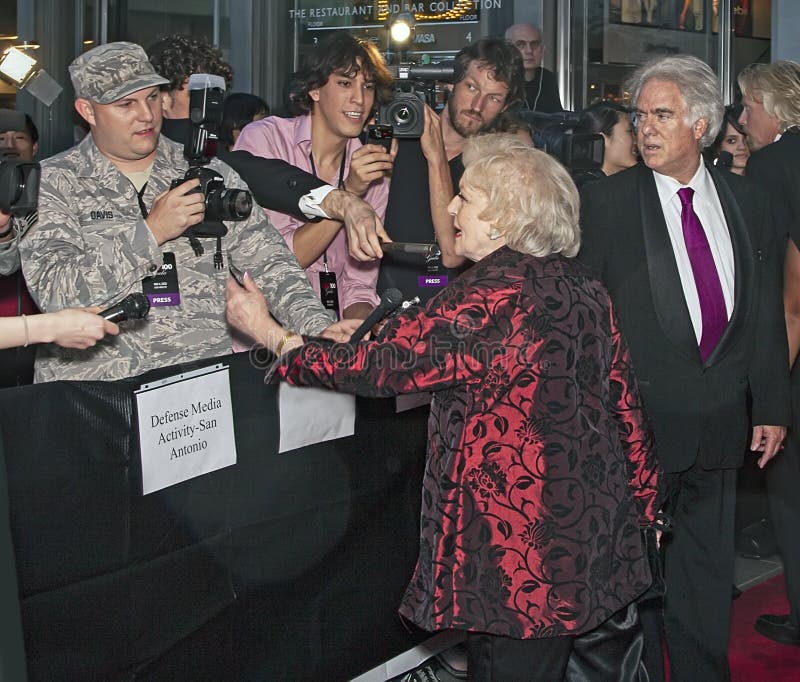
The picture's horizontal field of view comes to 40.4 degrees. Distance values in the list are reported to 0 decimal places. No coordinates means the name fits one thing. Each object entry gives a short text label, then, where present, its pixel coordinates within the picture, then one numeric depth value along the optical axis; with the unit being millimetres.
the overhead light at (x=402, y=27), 7086
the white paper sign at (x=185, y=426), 2240
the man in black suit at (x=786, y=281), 3547
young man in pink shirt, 3262
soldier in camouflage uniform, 2545
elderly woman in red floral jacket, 2170
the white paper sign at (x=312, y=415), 2592
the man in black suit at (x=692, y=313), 2982
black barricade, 2111
